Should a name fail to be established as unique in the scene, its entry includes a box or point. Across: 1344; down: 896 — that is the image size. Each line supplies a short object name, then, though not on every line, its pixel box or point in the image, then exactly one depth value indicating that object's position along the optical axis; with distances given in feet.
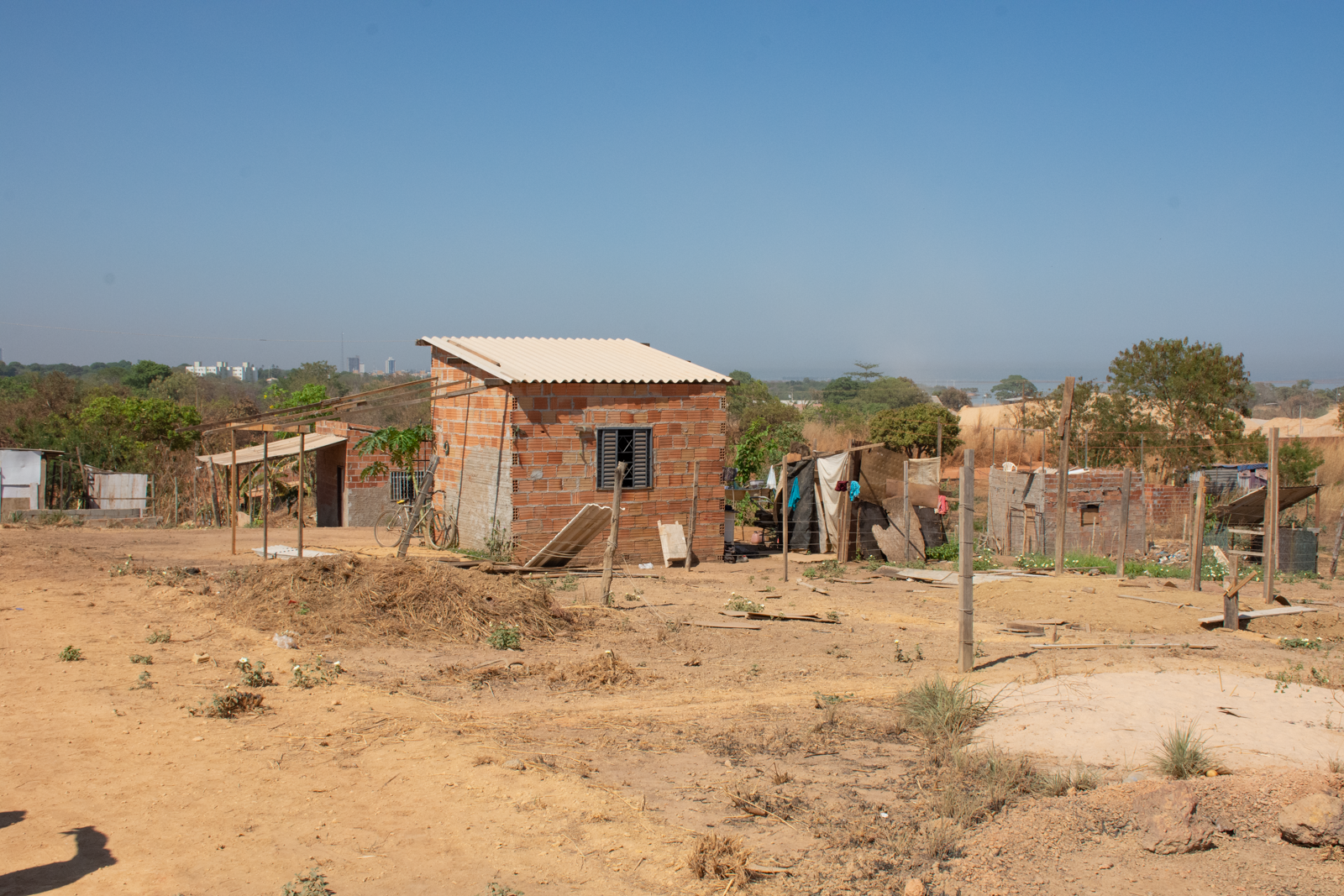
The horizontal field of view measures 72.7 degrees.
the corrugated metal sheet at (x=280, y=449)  64.64
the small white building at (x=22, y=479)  69.21
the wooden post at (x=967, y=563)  26.50
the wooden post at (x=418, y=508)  47.29
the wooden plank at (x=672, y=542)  52.85
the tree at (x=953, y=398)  235.40
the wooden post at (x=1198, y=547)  41.09
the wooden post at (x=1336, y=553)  53.57
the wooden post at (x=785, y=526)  48.03
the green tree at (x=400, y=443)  62.03
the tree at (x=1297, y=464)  74.33
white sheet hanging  57.36
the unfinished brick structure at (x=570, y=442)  50.19
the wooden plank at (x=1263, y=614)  36.23
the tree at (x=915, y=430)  117.19
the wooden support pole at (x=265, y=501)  44.08
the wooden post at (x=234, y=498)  47.45
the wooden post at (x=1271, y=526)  37.58
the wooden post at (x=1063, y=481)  46.09
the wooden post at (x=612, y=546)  37.42
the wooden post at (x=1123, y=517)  46.93
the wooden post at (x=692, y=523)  52.02
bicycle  55.31
